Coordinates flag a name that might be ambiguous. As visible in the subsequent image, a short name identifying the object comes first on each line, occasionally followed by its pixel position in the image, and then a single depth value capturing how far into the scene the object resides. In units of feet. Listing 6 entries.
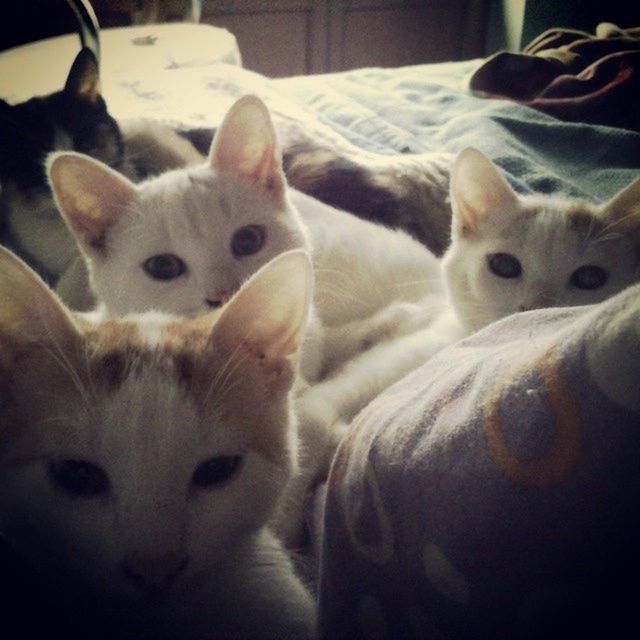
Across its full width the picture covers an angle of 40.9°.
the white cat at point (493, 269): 1.09
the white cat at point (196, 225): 1.07
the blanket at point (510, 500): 0.54
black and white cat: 1.25
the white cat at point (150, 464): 0.80
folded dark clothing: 1.66
